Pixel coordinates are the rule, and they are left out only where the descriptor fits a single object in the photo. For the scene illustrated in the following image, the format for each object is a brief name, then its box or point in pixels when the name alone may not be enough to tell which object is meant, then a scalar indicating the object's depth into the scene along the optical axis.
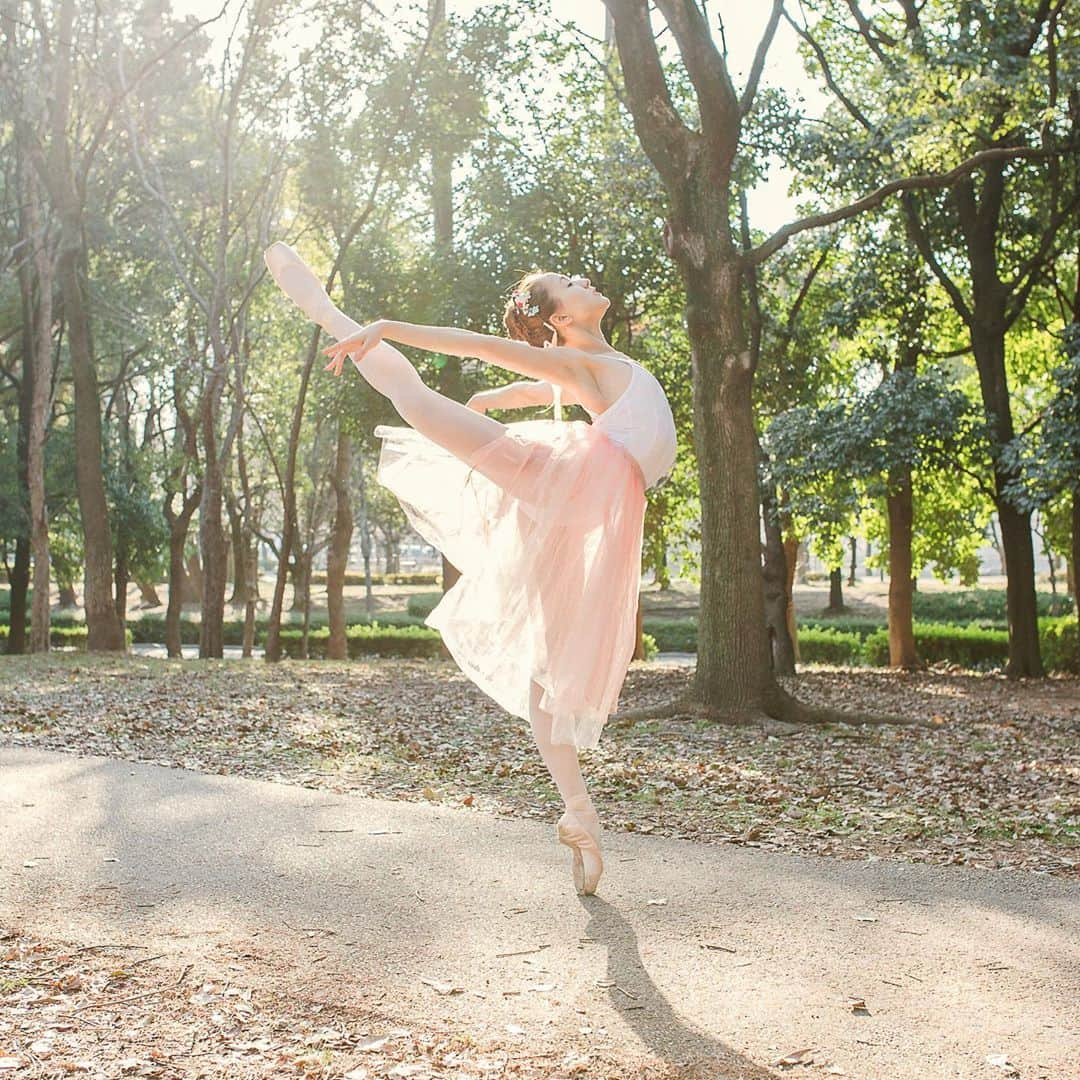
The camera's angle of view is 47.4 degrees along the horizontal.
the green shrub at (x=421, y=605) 32.25
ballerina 4.55
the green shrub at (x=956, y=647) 20.86
